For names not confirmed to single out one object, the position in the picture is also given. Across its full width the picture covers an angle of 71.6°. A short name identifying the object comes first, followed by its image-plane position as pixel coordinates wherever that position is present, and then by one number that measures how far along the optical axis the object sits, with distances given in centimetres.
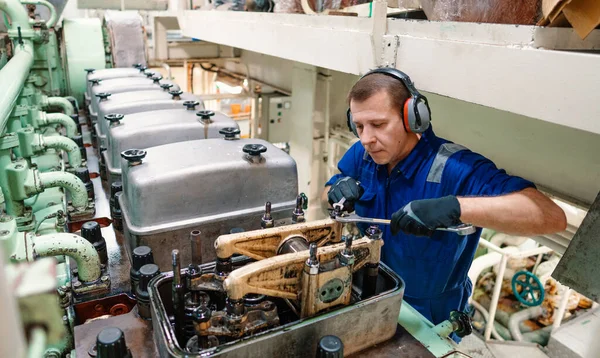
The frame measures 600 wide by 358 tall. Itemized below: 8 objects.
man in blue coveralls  112
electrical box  422
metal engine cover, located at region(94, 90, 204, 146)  199
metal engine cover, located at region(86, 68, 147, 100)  281
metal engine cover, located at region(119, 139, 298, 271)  117
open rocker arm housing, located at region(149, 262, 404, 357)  74
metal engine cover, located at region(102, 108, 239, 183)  159
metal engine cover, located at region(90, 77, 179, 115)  241
